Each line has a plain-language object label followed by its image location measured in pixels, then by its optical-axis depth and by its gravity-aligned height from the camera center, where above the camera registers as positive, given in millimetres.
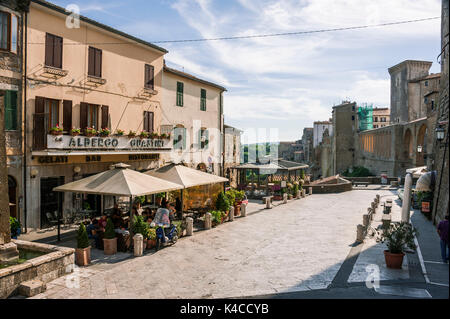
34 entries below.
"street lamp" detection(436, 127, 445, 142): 14030 +1067
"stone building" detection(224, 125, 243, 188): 32125 +748
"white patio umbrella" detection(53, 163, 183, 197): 11460 -917
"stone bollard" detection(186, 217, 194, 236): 14023 -2743
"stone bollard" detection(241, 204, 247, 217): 18734 -2747
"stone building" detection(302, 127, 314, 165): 107838 +4679
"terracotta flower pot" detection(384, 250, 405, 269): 9508 -2729
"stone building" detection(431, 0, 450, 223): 13674 +460
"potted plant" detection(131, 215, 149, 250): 11727 -2334
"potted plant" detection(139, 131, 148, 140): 19214 +1282
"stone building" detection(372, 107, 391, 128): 94062 +11335
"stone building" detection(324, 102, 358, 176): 73000 +4793
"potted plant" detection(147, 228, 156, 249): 11805 -2707
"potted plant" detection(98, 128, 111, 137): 16522 +1206
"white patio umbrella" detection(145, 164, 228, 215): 14984 -781
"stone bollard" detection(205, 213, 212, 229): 15469 -2778
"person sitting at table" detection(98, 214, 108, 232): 11894 -2253
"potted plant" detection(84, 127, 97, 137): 15673 +1161
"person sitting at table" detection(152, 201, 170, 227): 12391 -2115
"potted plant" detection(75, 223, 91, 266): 9914 -2606
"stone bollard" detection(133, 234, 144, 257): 10859 -2661
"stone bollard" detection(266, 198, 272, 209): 21969 -2775
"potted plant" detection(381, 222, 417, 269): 9438 -2338
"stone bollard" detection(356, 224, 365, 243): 13305 -2844
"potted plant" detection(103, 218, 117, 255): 11094 -2618
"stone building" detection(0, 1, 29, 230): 13255 +2744
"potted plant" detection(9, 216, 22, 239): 11960 -2394
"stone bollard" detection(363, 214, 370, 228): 15055 -2608
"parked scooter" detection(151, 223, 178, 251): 11817 -2679
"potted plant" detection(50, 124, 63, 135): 14145 +1102
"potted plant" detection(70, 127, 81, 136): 14984 +1128
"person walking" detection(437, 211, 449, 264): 9039 -2005
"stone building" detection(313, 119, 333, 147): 100750 +8573
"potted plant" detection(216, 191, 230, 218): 17109 -2193
